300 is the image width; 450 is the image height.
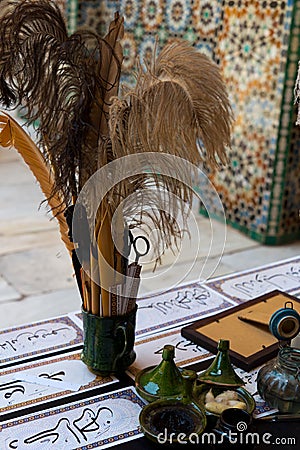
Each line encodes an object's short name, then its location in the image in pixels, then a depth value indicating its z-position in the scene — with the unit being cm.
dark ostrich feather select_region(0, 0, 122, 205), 144
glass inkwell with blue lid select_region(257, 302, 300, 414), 151
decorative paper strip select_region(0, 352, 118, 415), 155
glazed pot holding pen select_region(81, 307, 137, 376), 157
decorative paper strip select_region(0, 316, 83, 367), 168
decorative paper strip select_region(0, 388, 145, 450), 145
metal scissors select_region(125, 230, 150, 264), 154
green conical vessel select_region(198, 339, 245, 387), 151
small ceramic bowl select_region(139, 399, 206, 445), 142
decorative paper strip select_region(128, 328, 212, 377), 165
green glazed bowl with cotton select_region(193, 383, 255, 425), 149
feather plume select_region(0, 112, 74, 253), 153
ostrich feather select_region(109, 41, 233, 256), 143
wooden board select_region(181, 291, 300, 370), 166
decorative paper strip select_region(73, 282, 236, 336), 179
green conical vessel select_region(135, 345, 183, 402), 150
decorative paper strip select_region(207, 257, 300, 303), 192
